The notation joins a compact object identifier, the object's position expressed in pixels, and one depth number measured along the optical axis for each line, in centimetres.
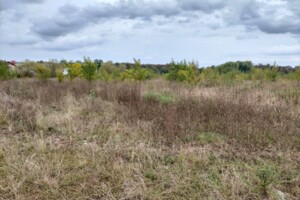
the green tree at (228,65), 3625
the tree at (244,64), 5019
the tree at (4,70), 2412
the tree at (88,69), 2330
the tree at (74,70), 2527
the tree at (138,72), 2427
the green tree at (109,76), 2806
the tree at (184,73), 2173
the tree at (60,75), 2509
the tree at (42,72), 2695
